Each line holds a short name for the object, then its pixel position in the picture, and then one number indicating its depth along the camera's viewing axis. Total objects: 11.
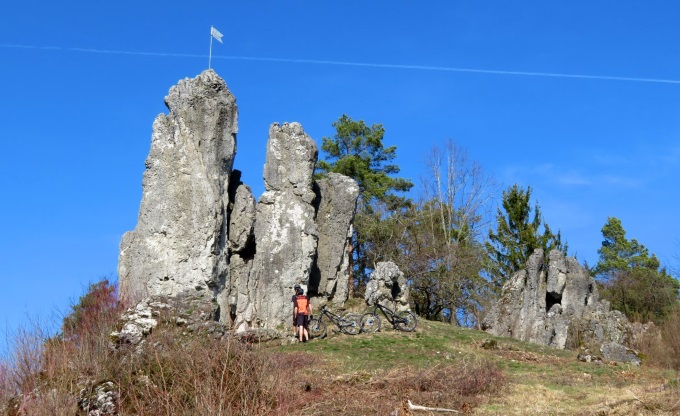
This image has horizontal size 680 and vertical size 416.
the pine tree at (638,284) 45.41
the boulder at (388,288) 27.50
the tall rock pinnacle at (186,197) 25.03
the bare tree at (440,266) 42.50
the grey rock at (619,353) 23.16
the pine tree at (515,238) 45.47
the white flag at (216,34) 27.61
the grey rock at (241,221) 27.02
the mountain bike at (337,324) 24.66
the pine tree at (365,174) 42.84
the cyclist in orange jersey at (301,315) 23.47
